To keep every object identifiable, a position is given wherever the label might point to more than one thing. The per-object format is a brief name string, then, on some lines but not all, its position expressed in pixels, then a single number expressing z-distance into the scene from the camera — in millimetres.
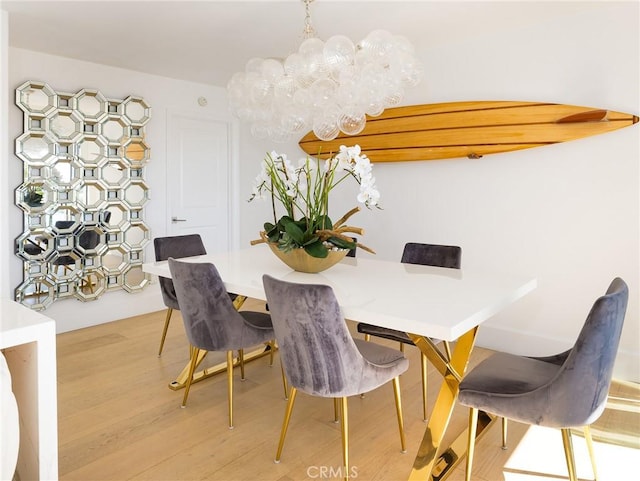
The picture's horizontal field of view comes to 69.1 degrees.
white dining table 1770
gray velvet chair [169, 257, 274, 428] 2359
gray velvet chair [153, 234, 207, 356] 3256
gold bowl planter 2463
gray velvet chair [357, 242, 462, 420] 2625
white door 4879
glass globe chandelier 2373
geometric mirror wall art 3842
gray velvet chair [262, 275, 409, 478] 1794
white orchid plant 2361
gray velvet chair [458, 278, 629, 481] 1549
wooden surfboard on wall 3184
